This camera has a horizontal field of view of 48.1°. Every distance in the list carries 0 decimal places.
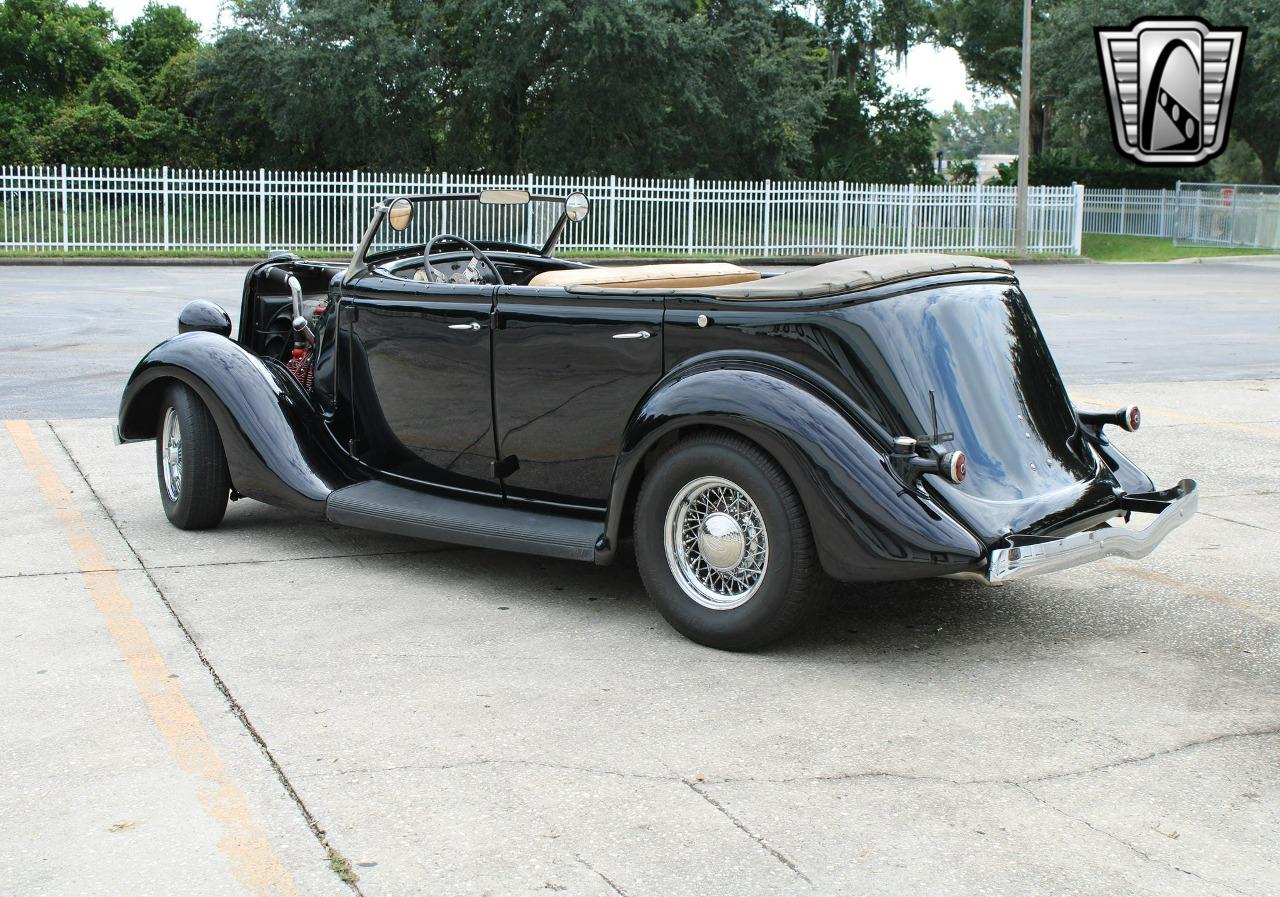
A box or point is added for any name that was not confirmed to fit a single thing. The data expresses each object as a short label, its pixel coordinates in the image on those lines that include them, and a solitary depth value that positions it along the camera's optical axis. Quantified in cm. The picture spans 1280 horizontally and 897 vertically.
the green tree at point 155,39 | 3931
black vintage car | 459
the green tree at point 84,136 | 3544
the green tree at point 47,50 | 3791
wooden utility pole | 3053
